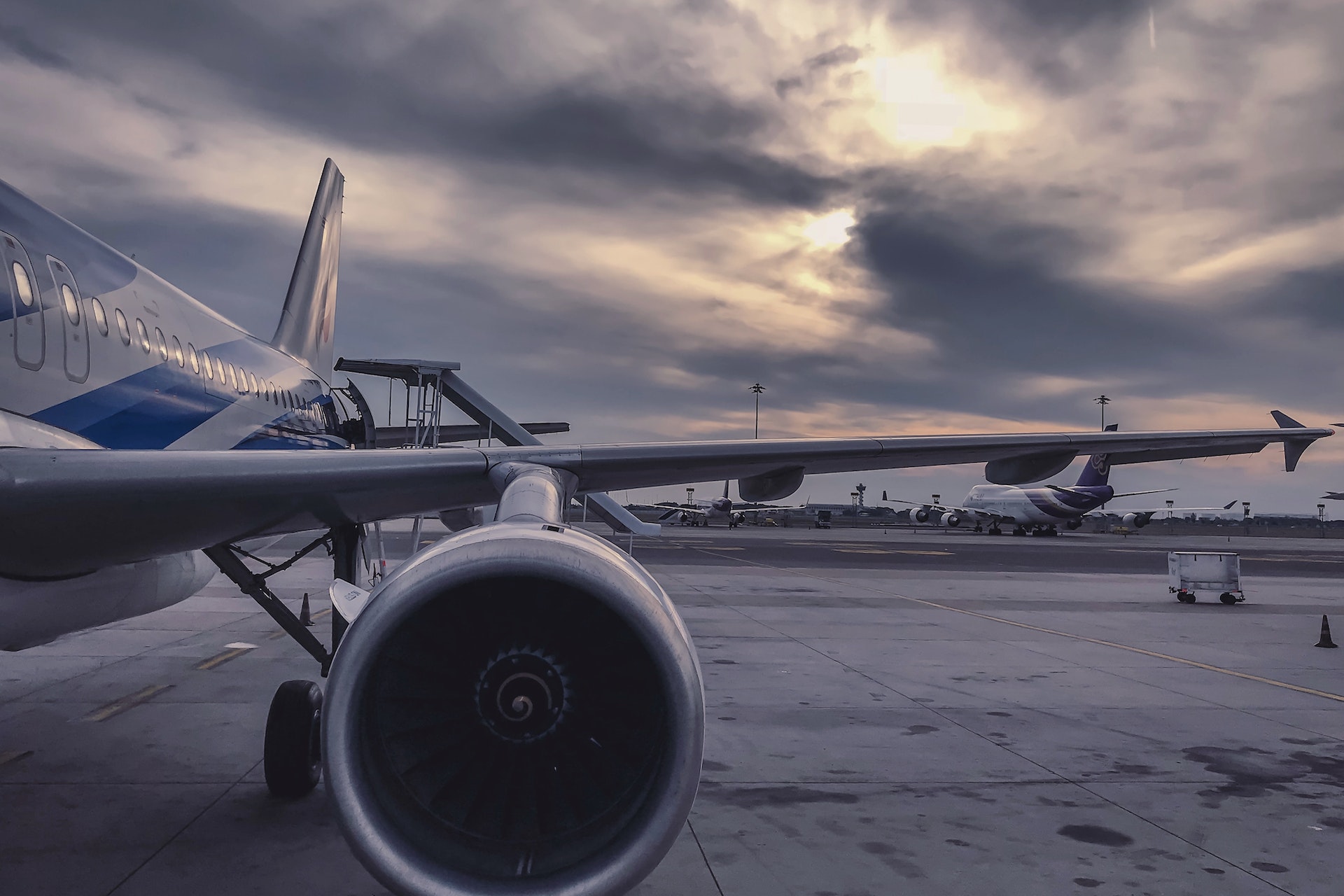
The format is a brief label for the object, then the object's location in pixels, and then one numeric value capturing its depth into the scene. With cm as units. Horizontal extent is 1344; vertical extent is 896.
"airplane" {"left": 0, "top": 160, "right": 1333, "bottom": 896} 297
